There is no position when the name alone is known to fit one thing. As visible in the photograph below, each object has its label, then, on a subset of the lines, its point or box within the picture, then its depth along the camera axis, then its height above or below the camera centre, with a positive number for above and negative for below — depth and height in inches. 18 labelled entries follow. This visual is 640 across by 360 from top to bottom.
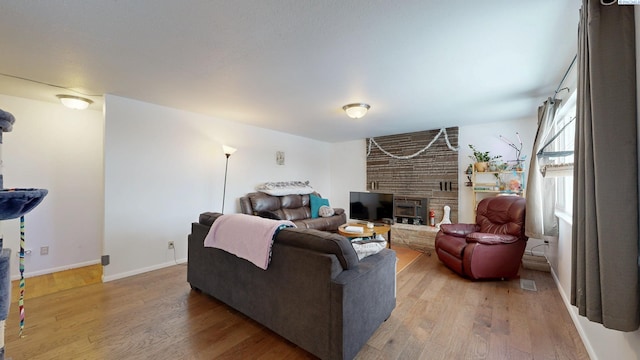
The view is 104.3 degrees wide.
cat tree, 40.0 -4.3
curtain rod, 83.4 +41.3
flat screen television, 199.8 -19.9
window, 98.0 +17.1
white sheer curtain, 109.3 -4.6
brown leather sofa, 170.1 -19.3
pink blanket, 74.9 -17.6
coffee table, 136.6 -27.6
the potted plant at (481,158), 163.6 +17.4
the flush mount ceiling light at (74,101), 119.0 +39.2
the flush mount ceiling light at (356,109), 128.0 +38.4
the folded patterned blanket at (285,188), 185.3 -4.0
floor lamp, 154.9 +18.8
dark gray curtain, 41.3 +2.2
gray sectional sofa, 62.1 -31.0
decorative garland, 185.6 +29.4
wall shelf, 157.2 +0.5
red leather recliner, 115.3 -29.4
